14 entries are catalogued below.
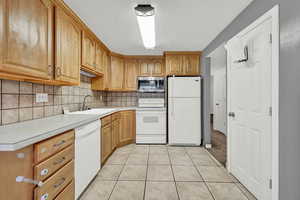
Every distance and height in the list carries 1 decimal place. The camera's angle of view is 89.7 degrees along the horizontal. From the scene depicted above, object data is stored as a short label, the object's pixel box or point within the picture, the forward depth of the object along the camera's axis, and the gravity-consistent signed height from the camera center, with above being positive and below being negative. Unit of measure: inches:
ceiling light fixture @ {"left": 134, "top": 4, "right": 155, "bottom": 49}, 72.8 +41.6
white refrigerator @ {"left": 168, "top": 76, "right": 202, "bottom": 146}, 147.6 -10.1
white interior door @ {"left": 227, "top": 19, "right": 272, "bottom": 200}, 64.2 -7.0
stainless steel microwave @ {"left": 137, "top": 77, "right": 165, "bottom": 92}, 161.9 +15.8
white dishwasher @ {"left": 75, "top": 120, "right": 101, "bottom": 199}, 66.4 -28.3
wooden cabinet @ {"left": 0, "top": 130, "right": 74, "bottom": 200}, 36.1 -20.2
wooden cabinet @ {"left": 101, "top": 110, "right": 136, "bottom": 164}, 105.7 -28.8
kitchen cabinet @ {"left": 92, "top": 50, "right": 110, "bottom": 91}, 139.9 +18.3
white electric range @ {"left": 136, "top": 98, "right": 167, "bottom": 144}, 154.6 -27.2
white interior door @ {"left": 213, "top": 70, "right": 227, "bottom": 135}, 206.1 -4.5
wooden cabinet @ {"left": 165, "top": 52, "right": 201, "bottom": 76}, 153.3 +35.5
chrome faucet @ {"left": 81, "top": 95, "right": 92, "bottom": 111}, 119.5 -6.1
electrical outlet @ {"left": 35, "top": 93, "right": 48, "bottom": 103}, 72.3 +0.5
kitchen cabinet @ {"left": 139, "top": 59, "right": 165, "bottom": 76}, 167.6 +34.2
